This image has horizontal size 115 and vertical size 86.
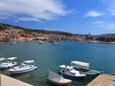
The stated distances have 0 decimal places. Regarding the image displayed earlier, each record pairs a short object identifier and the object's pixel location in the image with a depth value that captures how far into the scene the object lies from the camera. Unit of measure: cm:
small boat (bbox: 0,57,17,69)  1502
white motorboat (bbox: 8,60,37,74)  1328
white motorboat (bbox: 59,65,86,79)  1246
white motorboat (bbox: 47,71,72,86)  1064
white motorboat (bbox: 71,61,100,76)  1317
